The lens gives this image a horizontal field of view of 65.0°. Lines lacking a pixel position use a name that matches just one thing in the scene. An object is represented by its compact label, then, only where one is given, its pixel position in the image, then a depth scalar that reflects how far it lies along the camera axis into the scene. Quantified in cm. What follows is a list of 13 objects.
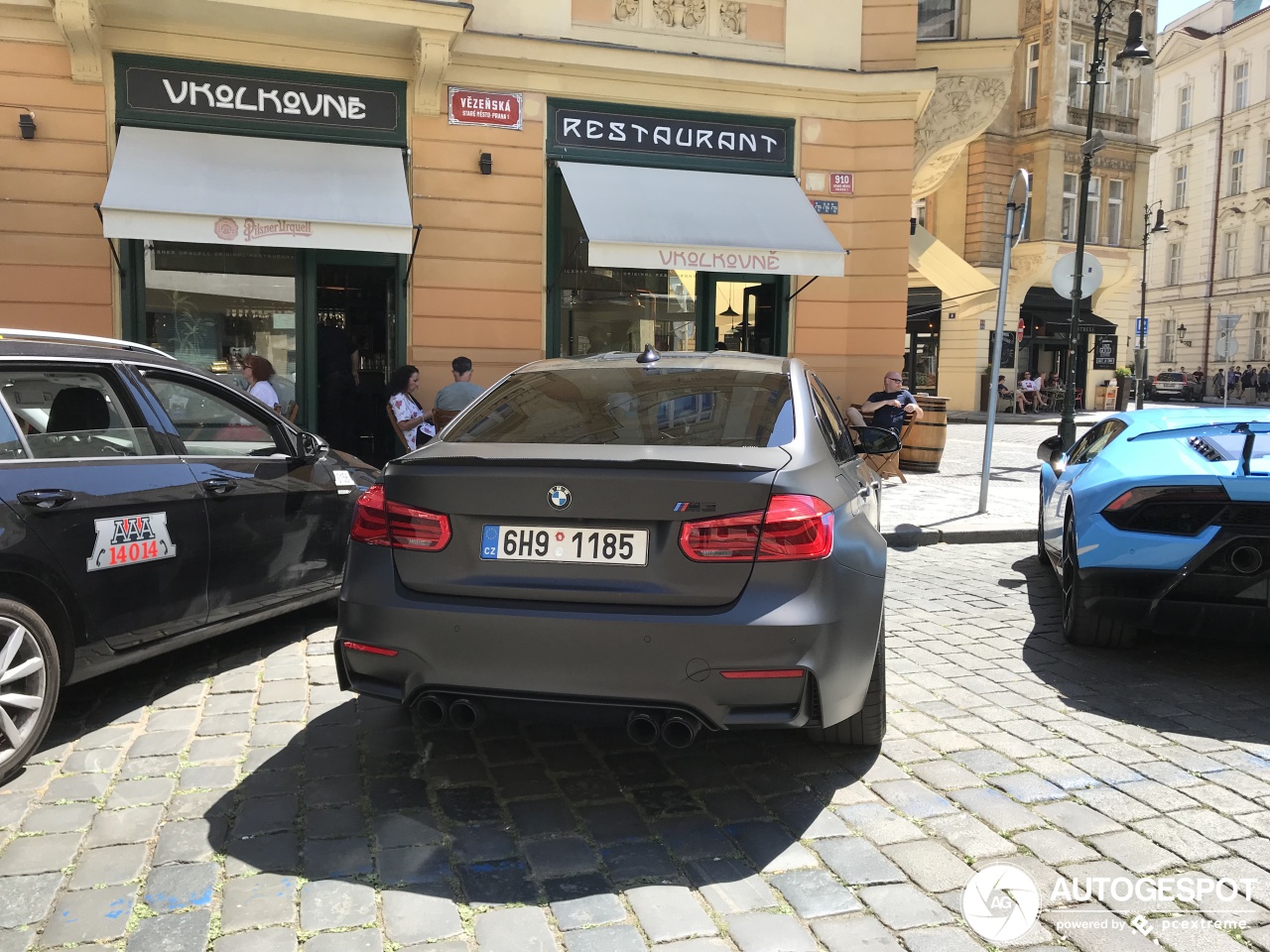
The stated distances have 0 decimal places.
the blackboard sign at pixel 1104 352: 3481
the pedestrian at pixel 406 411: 931
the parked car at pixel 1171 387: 4919
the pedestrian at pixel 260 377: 941
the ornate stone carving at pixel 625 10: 1205
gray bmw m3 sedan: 302
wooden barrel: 1372
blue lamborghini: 452
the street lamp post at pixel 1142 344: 3434
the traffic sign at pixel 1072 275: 1233
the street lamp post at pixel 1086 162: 1602
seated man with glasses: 1205
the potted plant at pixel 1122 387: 3475
